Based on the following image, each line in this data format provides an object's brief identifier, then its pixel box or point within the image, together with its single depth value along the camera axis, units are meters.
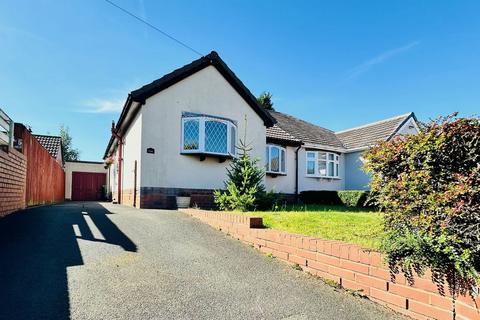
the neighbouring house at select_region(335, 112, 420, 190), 18.86
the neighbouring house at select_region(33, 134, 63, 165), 23.73
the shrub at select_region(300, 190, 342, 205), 15.99
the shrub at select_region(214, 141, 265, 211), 8.80
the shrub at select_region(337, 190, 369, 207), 14.40
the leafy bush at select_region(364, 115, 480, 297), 2.70
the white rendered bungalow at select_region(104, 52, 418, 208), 11.46
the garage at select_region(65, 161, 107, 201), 26.03
